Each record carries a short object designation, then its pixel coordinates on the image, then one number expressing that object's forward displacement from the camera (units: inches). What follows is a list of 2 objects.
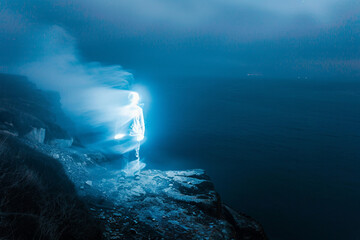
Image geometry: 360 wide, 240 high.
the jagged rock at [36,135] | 503.8
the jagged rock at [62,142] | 614.3
